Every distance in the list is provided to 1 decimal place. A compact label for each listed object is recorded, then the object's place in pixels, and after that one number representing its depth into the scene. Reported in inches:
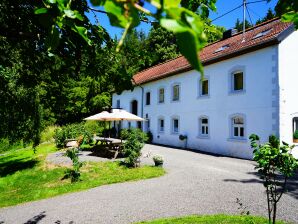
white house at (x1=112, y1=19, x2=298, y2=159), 423.1
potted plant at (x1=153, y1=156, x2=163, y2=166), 371.8
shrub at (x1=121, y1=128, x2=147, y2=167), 377.1
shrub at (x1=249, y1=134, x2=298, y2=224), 145.1
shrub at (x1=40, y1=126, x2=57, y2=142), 789.9
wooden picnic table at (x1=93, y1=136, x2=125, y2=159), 466.9
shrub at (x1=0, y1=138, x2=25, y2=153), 732.8
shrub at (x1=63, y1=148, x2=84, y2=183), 324.8
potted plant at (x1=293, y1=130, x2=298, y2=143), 432.3
